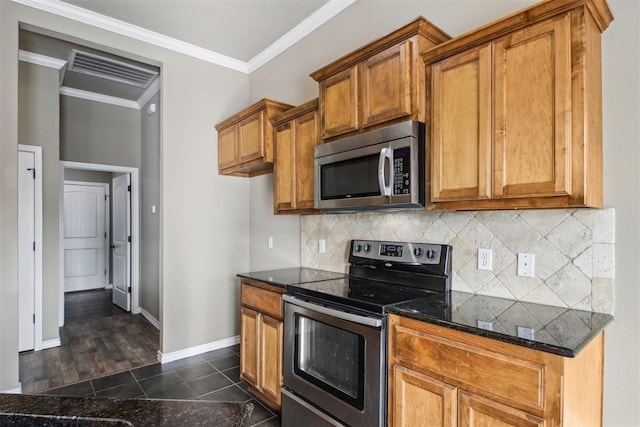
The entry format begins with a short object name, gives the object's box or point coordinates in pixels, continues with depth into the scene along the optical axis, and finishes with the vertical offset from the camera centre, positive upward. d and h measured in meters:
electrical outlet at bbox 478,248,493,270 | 1.93 -0.26
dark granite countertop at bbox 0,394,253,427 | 0.73 -0.42
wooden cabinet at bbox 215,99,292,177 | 3.14 +0.67
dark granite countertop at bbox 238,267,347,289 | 2.48 -0.48
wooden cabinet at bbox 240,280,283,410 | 2.44 -0.94
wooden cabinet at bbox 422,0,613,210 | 1.41 +0.43
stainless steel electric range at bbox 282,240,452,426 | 1.76 -0.66
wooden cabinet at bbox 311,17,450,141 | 1.90 +0.75
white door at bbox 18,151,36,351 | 3.71 -0.38
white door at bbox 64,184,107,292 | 6.71 -0.49
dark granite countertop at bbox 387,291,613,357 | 1.26 -0.45
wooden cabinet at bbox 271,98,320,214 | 2.68 +0.42
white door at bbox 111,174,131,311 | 5.33 -0.46
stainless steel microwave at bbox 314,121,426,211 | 1.89 +0.24
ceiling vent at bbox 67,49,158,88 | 3.94 +1.68
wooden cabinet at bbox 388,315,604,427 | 1.23 -0.65
